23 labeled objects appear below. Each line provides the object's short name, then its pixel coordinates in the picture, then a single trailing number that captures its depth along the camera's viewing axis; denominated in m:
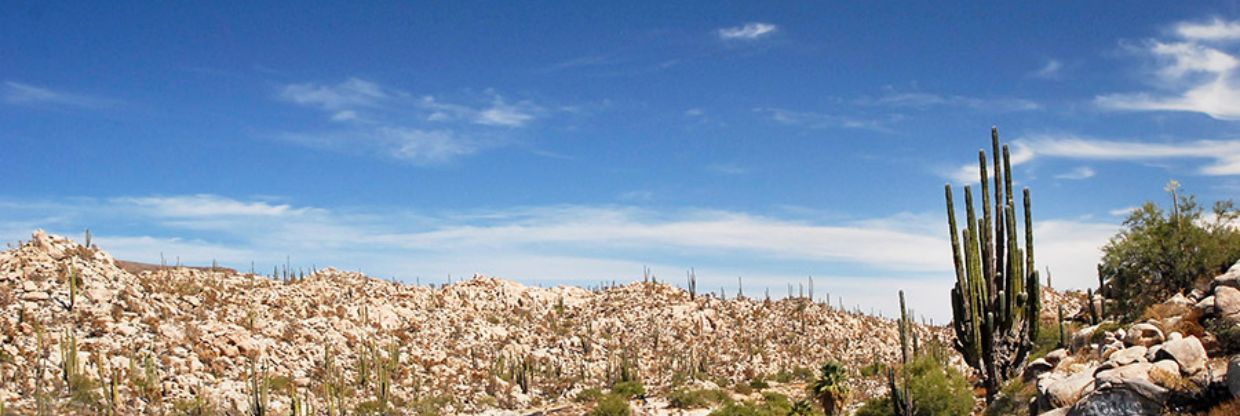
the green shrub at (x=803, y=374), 59.28
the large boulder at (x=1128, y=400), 17.30
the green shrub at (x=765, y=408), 42.44
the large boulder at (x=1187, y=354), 18.45
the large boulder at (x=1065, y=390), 19.91
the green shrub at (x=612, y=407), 45.50
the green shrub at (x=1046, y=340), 40.76
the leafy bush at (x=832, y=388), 37.44
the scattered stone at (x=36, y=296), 46.44
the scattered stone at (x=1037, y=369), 27.47
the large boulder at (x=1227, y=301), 21.64
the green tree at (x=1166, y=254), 34.94
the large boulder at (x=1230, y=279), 24.34
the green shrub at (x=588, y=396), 49.94
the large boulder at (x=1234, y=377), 16.00
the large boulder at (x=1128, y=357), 20.05
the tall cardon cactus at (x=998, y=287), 25.41
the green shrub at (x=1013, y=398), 24.25
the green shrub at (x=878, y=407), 36.44
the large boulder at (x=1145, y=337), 21.92
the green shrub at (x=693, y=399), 48.38
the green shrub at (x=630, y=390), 50.03
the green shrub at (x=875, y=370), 56.47
